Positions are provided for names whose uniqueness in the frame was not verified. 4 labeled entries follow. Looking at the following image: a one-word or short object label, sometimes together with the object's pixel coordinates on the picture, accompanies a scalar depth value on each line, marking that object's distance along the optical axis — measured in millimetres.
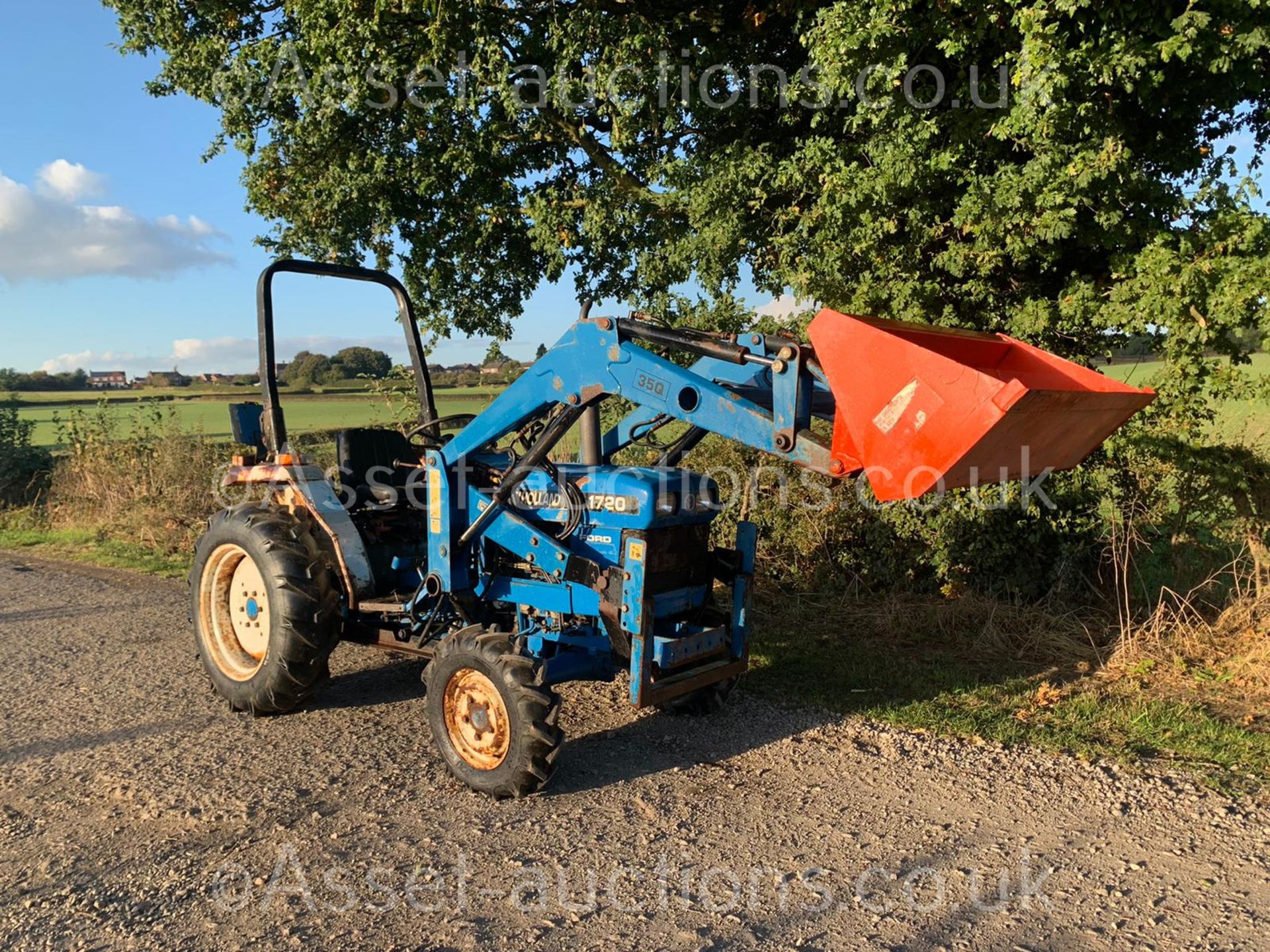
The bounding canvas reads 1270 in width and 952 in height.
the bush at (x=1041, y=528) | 6305
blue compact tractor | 3396
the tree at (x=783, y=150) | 5832
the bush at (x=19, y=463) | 13422
